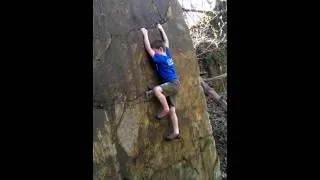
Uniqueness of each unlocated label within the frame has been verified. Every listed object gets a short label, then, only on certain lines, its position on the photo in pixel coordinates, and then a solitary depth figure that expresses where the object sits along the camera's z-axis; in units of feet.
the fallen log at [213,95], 24.21
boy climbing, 13.83
